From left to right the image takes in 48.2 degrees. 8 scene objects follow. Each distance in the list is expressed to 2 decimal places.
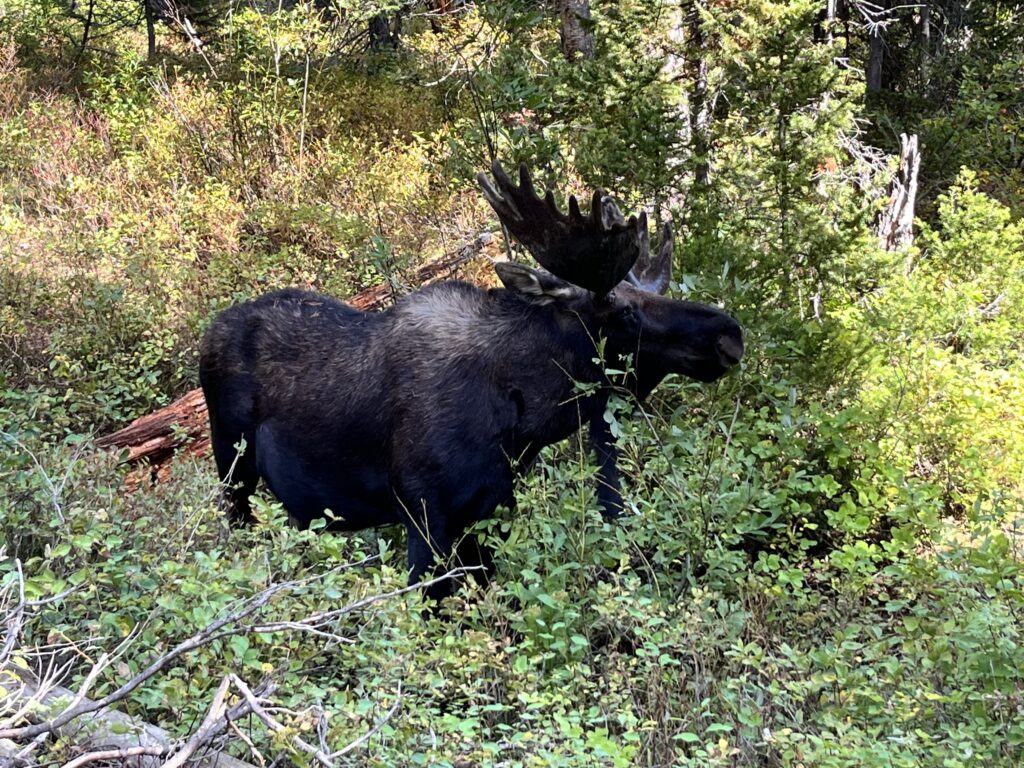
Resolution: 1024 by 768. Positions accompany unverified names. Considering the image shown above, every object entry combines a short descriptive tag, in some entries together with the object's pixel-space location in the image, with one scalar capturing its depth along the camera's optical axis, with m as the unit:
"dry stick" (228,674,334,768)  3.35
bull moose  6.05
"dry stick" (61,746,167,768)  3.29
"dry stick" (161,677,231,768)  3.20
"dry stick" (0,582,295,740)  3.26
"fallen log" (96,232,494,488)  8.16
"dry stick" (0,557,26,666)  3.44
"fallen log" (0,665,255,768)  3.44
